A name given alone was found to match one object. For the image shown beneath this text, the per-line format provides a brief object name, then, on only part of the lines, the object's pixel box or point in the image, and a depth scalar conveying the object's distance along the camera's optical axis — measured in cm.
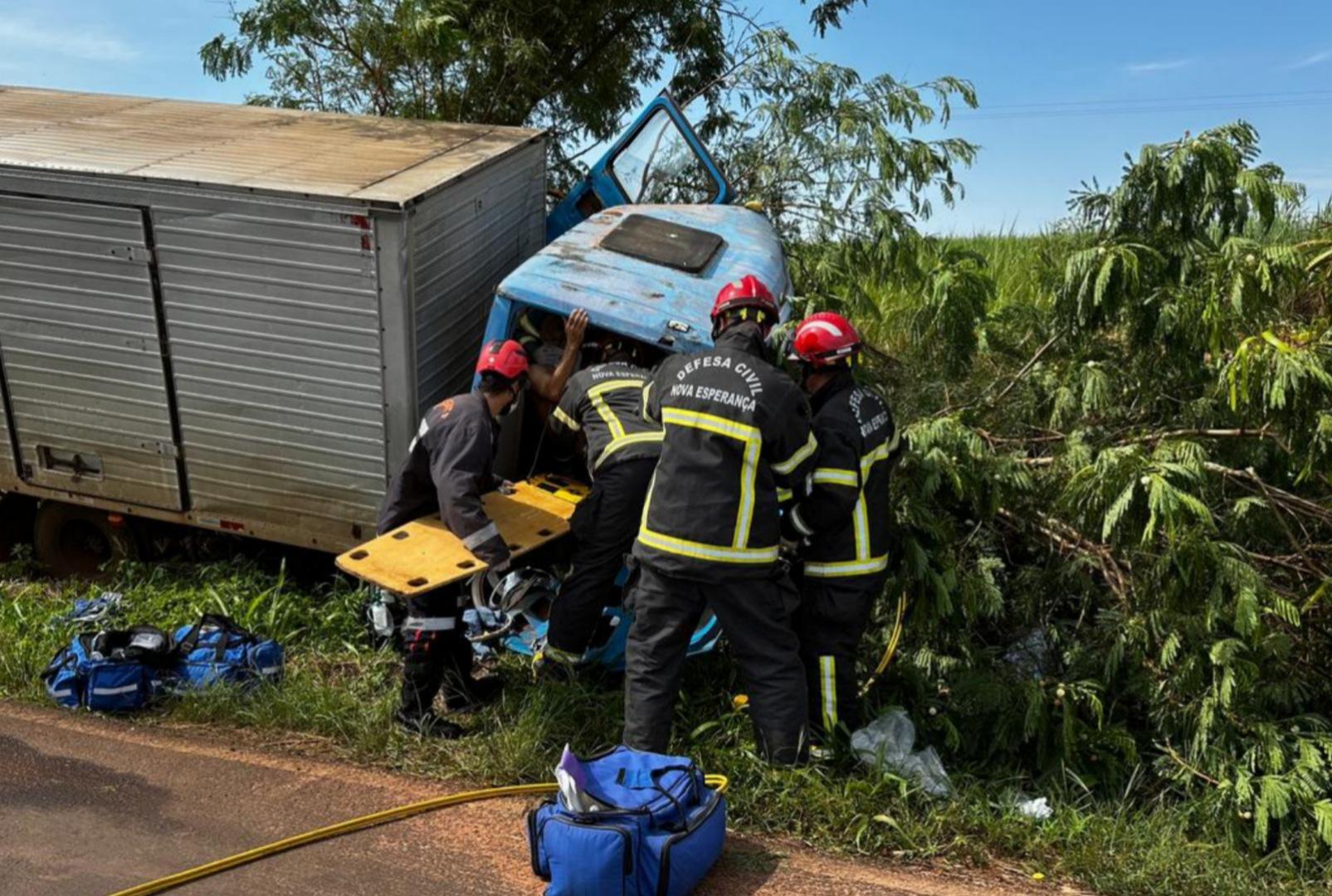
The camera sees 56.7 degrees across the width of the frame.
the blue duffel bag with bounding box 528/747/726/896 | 408
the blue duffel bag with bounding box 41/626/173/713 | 562
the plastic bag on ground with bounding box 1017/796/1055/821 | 500
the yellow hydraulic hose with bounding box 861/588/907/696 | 558
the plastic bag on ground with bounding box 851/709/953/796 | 505
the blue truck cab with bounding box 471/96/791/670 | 596
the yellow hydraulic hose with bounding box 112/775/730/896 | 438
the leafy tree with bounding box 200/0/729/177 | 937
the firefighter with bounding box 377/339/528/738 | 539
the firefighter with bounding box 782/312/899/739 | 505
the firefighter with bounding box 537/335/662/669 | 541
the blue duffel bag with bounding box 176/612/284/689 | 575
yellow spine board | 527
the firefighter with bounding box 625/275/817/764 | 476
